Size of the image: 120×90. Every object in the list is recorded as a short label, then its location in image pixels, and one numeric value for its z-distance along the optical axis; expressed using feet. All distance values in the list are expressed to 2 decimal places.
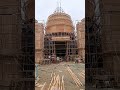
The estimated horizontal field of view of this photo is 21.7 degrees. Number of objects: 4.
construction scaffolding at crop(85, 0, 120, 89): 42.86
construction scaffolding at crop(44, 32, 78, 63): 158.30
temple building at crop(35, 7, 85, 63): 148.05
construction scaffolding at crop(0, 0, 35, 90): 42.16
